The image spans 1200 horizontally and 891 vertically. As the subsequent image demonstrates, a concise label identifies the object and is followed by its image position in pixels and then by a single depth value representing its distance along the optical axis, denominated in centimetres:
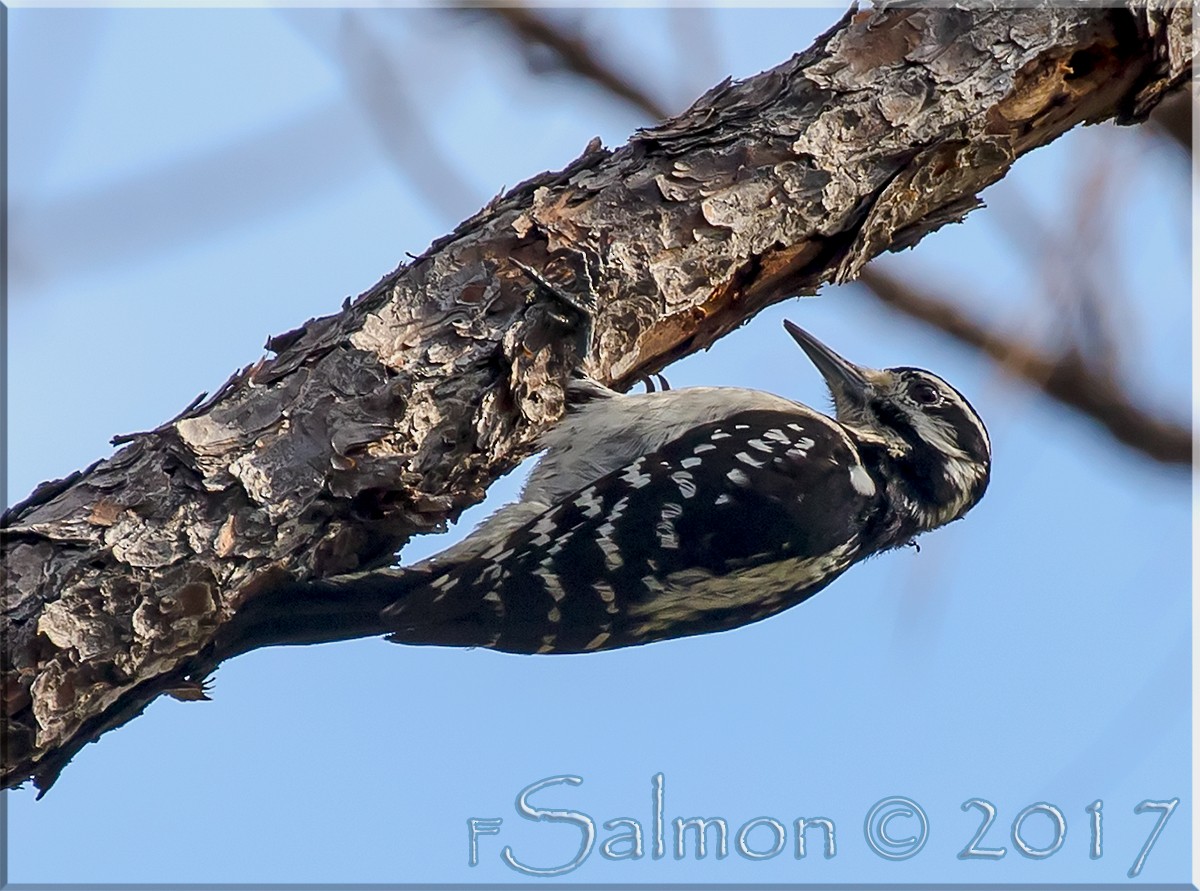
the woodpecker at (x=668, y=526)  724
